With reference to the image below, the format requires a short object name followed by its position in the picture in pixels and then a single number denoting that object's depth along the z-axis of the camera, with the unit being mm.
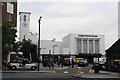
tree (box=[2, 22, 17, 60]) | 34019
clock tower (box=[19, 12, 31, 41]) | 87825
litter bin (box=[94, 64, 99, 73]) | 28253
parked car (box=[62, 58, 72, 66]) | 56744
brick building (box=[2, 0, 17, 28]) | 49438
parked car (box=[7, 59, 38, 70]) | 34719
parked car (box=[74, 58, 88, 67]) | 53356
